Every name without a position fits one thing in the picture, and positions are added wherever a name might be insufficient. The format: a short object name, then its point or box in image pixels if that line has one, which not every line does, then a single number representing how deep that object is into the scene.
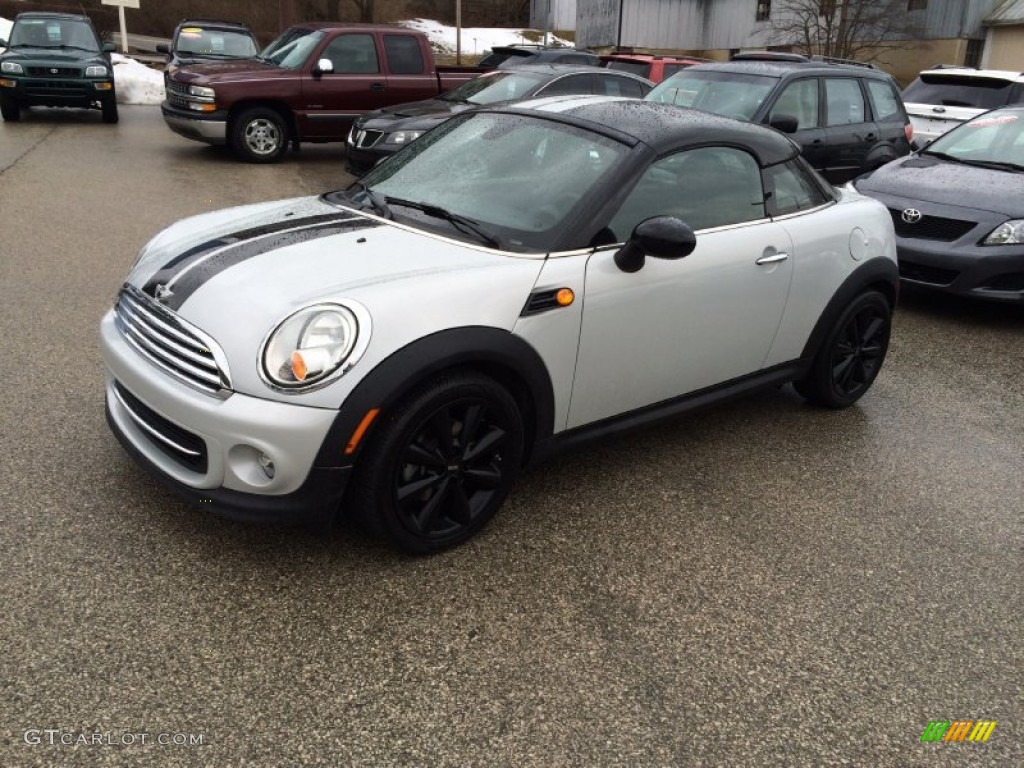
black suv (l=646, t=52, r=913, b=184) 8.26
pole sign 20.10
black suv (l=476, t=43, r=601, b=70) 14.45
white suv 11.50
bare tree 26.73
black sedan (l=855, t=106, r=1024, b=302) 6.14
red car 13.08
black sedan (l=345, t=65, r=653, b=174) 9.28
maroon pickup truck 10.81
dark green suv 13.03
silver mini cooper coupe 2.68
